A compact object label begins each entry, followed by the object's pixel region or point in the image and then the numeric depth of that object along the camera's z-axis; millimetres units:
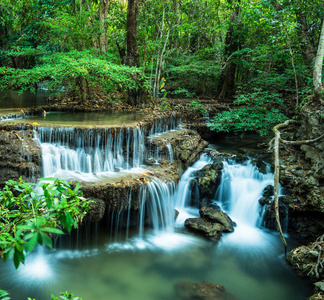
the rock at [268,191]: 7516
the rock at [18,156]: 5641
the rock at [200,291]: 4793
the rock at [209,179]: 7930
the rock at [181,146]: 8223
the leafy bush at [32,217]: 1426
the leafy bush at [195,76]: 13180
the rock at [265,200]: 7297
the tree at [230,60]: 12864
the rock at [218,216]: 6867
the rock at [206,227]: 6523
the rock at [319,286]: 4745
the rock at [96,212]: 5535
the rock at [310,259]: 5207
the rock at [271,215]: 7042
